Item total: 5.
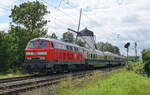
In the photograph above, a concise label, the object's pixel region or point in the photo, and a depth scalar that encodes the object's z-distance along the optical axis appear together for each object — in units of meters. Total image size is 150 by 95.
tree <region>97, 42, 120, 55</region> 135.38
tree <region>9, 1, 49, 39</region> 40.12
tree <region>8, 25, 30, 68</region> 35.00
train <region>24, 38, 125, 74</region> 18.36
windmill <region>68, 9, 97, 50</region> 84.94
